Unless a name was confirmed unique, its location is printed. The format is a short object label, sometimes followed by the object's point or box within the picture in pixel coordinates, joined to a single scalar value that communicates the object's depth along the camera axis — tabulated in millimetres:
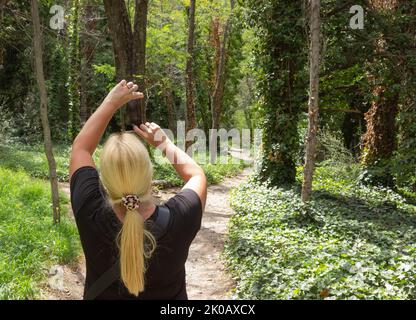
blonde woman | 1763
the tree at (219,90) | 22219
